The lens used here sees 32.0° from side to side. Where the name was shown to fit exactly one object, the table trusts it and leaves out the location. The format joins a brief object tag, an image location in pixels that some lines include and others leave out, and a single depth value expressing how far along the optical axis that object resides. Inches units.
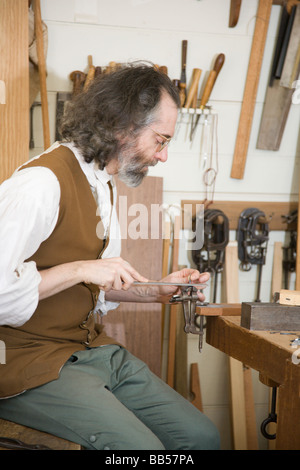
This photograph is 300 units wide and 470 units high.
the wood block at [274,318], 76.8
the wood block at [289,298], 78.1
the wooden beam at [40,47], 111.6
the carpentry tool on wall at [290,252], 132.2
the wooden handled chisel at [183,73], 120.3
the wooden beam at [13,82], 105.8
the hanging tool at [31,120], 120.5
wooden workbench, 65.1
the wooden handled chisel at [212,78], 121.3
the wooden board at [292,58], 122.8
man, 65.4
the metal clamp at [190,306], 80.7
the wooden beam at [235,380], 125.0
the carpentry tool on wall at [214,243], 125.1
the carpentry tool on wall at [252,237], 128.0
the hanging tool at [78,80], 117.5
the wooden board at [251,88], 124.4
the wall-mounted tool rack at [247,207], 128.9
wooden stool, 61.8
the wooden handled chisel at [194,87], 120.9
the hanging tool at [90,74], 115.8
